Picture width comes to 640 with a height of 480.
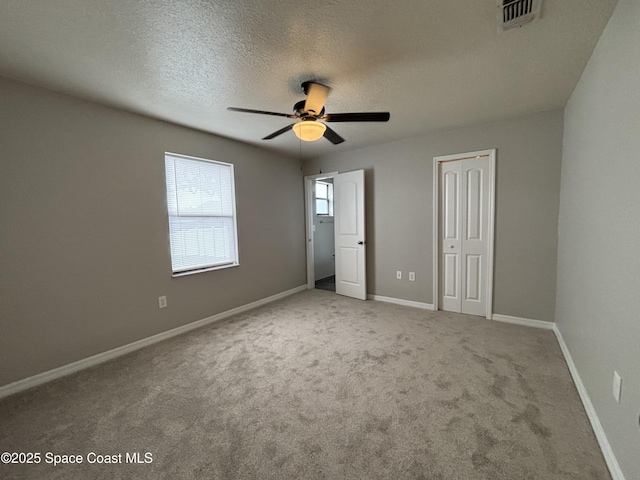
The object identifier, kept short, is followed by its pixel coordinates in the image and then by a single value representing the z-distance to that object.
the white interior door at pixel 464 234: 3.24
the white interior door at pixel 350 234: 4.12
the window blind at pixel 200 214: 3.03
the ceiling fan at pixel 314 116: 2.01
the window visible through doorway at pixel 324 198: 5.83
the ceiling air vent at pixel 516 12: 1.37
